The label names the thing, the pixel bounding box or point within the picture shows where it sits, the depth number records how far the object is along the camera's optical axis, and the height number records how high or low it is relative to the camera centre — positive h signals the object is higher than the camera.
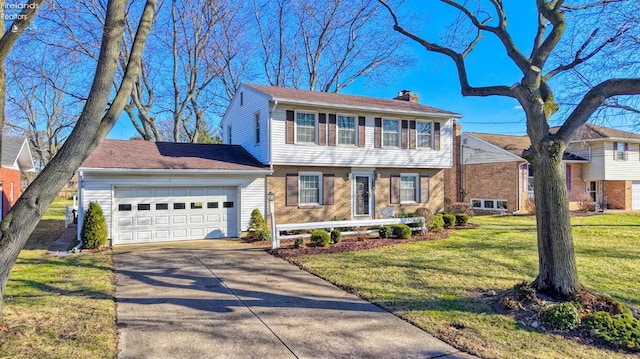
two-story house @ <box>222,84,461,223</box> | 15.16 +1.67
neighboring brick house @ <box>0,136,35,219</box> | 18.45 +1.38
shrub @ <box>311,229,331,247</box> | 12.03 -1.52
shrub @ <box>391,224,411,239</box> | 13.51 -1.50
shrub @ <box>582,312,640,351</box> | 5.00 -1.93
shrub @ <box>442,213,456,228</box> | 16.16 -1.35
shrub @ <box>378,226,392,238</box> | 13.70 -1.54
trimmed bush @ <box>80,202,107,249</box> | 11.77 -1.12
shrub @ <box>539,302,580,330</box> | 5.46 -1.86
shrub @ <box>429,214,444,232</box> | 15.02 -1.42
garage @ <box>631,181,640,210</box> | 27.00 -0.71
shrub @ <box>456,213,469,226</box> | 16.66 -1.36
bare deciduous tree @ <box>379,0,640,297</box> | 6.33 +1.04
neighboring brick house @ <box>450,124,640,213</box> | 22.55 +0.88
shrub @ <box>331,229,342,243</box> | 12.60 -1.52
